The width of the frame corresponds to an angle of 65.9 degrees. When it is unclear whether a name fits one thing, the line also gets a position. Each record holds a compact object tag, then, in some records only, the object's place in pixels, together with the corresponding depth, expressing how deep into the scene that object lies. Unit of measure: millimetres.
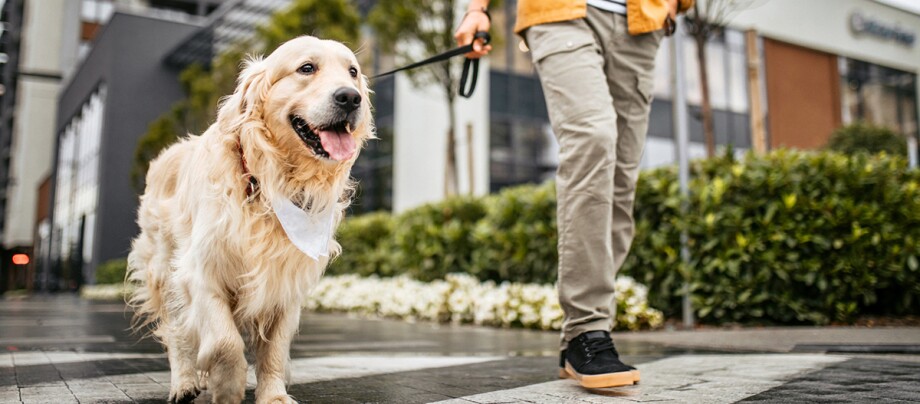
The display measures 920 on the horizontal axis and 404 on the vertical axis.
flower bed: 6113
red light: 29661
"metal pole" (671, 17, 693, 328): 6047
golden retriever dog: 2373
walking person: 2811
